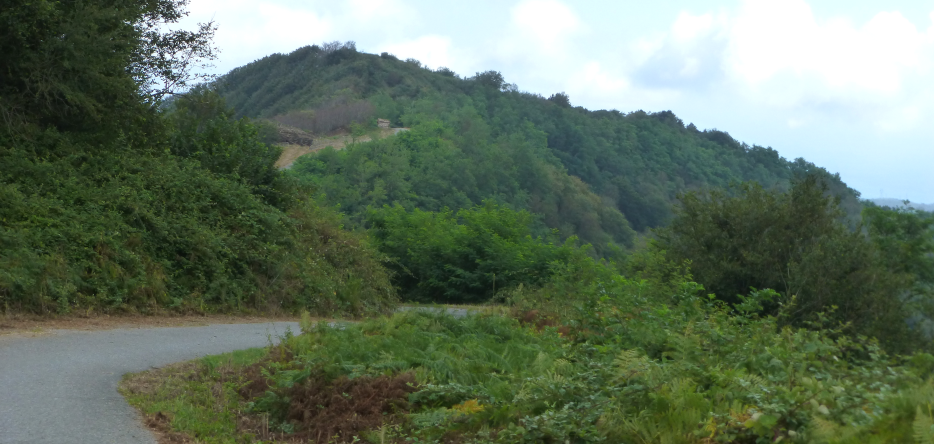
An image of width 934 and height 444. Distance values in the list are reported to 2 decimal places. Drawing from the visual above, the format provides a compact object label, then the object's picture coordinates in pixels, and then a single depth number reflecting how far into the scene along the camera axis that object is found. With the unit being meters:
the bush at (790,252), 21.78
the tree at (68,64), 17.20
